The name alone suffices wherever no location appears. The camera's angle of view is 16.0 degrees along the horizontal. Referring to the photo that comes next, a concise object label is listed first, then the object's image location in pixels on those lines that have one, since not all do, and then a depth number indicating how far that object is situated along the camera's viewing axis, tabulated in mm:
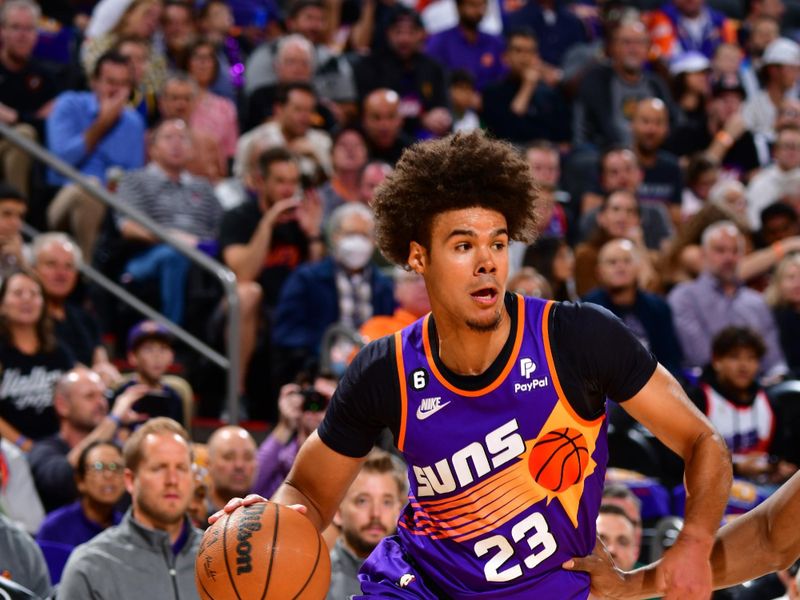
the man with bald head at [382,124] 20957
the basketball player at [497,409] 7345
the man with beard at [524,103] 24201
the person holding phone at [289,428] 14302
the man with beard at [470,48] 25877
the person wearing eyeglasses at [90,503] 13053
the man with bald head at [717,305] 18475
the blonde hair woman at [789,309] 18657
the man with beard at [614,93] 24080
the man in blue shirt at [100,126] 18871
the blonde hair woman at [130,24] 20957
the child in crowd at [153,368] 15269
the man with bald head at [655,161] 22587
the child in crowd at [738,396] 16403
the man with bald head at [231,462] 13403
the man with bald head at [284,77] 21612
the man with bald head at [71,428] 13959
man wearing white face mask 16738
